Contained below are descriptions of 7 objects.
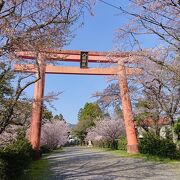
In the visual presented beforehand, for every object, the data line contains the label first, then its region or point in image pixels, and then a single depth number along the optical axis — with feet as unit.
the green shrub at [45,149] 51.16
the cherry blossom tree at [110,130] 55.90
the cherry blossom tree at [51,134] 55.45
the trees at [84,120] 99.67
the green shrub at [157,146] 31.05
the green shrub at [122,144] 47.83
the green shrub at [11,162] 13.70
